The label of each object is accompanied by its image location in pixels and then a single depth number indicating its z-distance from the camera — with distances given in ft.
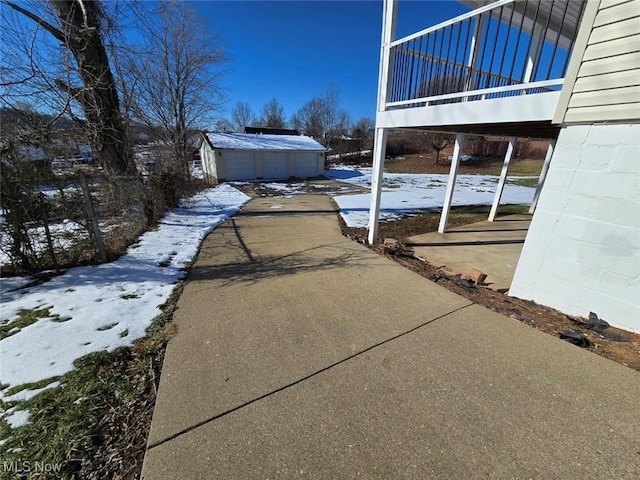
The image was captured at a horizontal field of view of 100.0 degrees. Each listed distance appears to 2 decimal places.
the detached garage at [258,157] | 61.57
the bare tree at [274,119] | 151.33
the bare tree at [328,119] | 131.64
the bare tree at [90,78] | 13.64
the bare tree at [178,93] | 46.38
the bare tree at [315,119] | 128.88
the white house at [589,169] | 7.11
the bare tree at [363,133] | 108.58
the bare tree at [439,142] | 92.73
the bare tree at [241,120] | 154.20
